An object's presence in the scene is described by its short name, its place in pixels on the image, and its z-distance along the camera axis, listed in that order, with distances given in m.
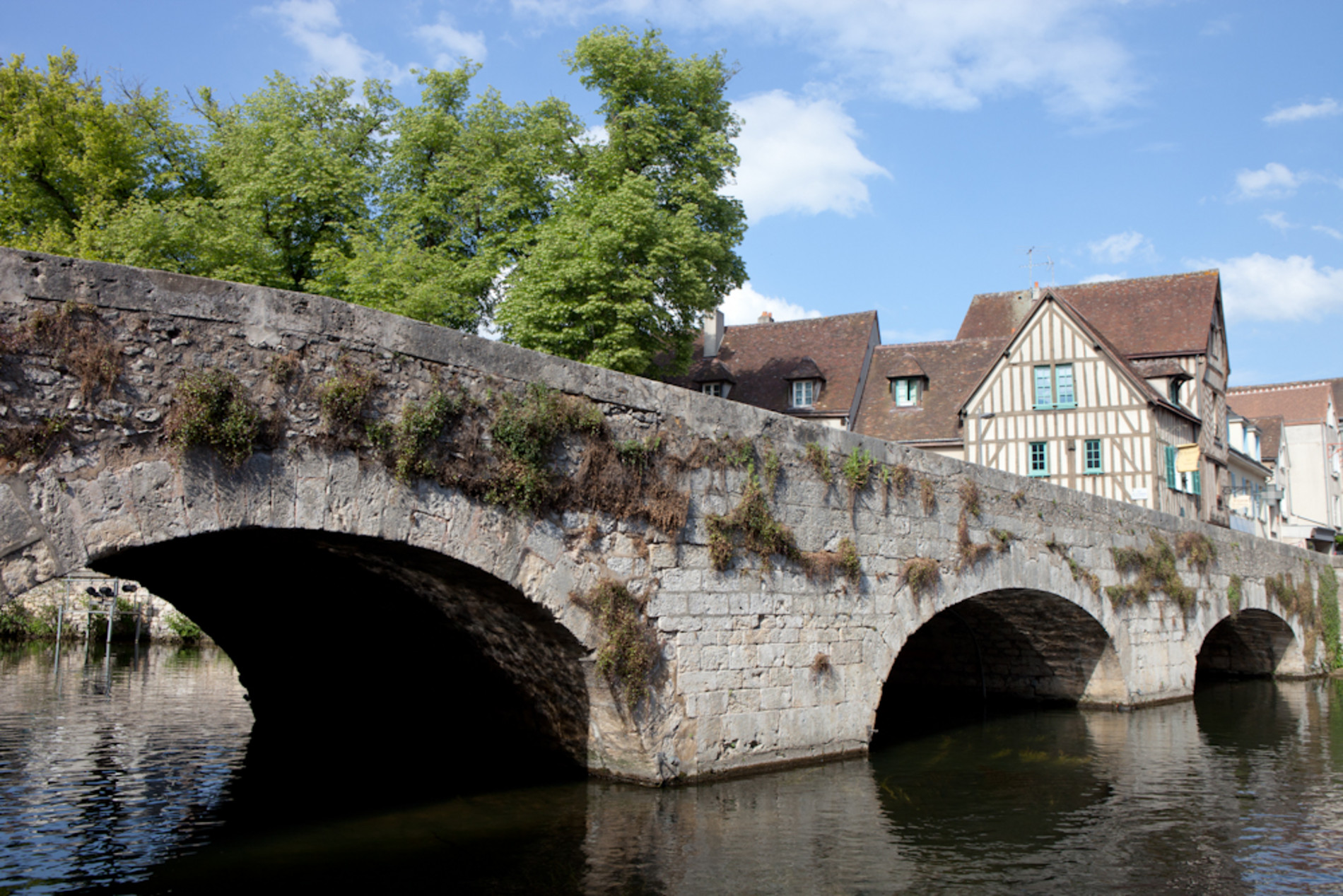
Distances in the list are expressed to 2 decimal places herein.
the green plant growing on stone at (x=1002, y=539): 9.93
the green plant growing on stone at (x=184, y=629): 23.80
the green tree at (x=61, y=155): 16.20
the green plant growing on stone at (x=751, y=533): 7.46
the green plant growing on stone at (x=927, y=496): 9.20
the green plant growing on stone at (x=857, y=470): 8.51
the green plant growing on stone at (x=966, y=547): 9.48
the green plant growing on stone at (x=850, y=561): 8.32
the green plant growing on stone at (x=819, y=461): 8.27
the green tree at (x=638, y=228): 16.59
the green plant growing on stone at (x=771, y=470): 7.88
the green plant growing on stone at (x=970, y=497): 9.66
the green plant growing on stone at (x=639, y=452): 6.94
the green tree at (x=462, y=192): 17.28
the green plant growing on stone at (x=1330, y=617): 18.38
